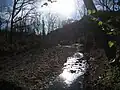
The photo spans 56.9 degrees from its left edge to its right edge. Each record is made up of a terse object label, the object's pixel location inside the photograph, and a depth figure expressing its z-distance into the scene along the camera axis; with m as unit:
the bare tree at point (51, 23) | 45.90
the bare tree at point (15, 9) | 16.71
